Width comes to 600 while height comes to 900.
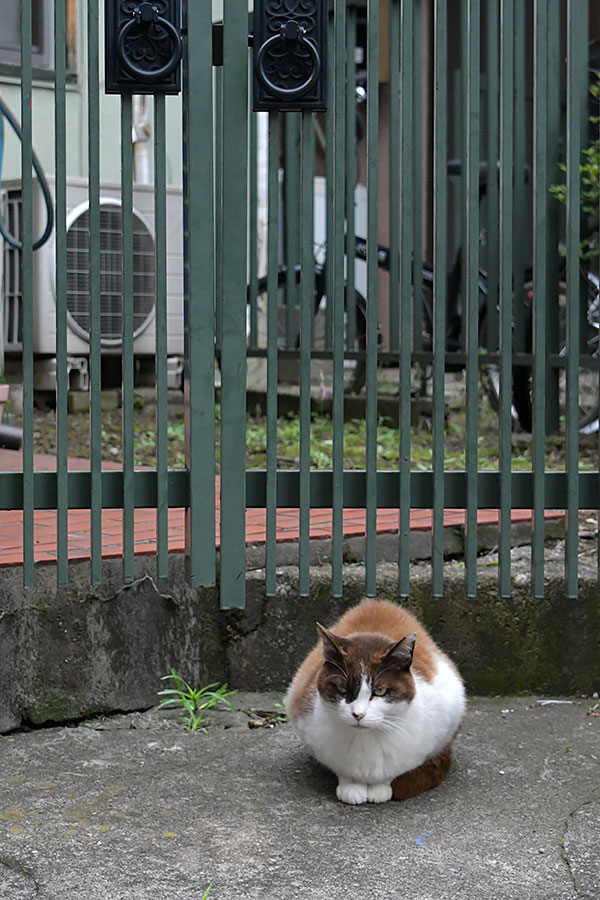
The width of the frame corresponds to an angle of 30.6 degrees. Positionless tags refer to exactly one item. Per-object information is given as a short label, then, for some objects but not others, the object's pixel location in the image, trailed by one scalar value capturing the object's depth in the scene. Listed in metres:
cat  2.52
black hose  3.66
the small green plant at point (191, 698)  3.13
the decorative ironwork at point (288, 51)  2.59
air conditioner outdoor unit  6.09
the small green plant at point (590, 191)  4.74
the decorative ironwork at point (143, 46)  2.54
